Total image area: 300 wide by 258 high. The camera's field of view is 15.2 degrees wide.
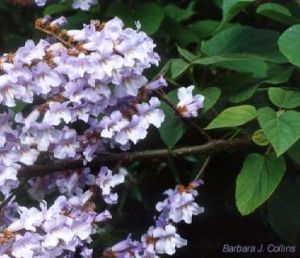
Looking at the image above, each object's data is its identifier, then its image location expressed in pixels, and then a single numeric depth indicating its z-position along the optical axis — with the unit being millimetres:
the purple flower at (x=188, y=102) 1860
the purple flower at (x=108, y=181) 1863
